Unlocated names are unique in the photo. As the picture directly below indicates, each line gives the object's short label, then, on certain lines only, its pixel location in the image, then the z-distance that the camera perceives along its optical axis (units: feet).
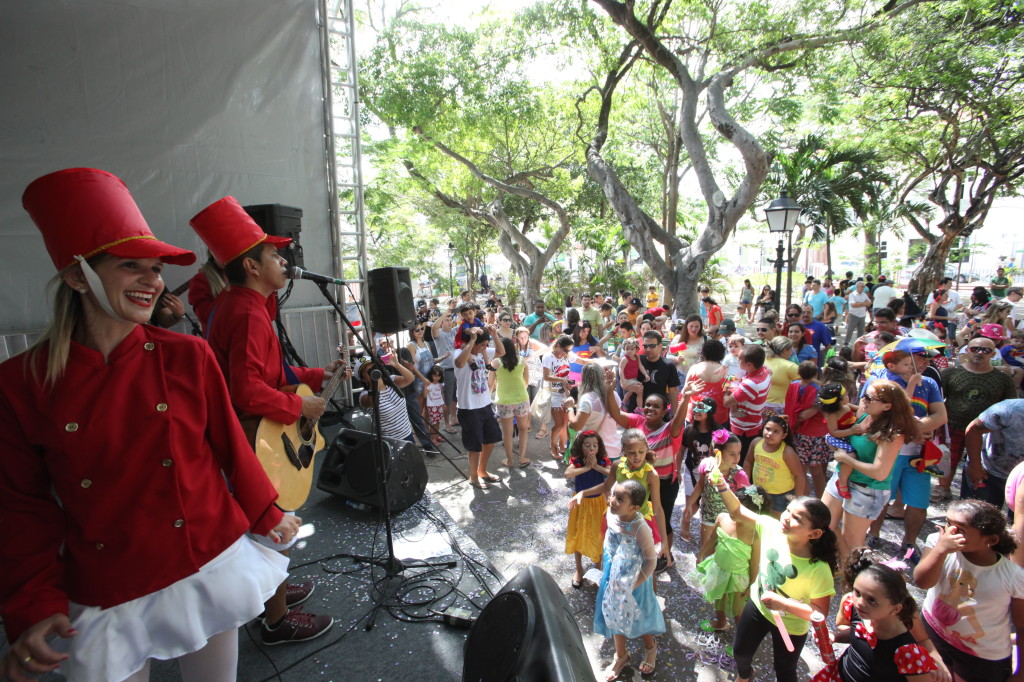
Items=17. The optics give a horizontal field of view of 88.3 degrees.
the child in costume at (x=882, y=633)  7.06
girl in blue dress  10.00
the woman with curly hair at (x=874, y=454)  11.85
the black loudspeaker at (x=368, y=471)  13.38
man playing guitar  8.34
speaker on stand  14.44
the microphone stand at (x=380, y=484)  9.98
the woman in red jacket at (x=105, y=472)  4.79
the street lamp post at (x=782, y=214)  30.07
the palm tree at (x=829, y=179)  52.85
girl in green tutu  10.53
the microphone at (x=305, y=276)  9.05
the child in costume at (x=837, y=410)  14.17
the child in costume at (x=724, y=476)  12.12
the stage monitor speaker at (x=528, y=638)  5.28
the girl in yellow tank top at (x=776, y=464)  13.35
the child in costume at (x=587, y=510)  12.91
